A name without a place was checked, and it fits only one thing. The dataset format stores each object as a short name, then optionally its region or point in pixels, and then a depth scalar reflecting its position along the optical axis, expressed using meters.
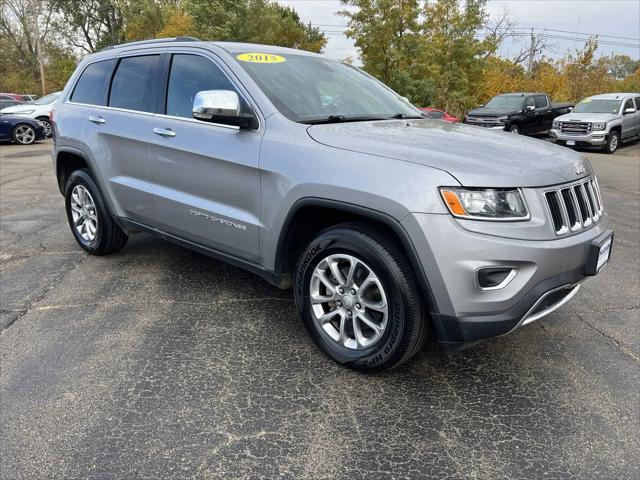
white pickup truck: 15.60
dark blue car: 16.31
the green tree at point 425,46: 23.80
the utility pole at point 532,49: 44.83
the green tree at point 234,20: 26.34
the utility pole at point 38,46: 31.98
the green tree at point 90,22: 44.50
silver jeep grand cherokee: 2.43
